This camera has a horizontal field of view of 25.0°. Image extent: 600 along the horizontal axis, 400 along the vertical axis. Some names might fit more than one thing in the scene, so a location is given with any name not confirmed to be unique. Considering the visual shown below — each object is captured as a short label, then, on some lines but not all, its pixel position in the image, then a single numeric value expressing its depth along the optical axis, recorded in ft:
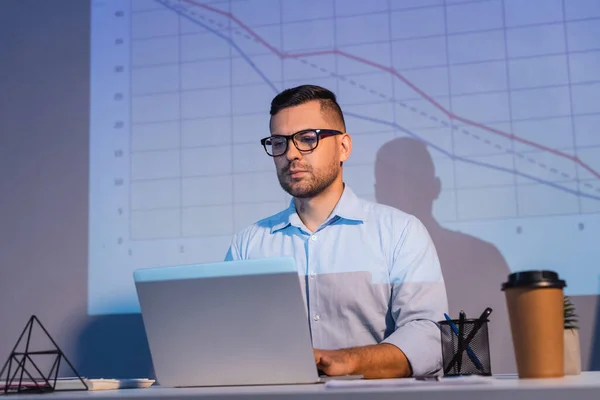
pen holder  8.04
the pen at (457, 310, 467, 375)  8.03
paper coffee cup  7.06
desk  6.40
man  9.97
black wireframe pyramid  7.57
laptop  7.24
